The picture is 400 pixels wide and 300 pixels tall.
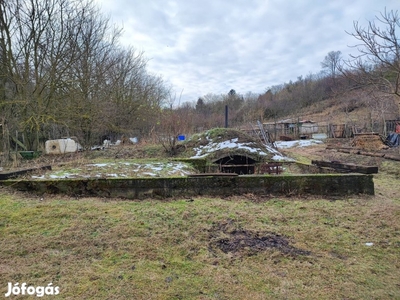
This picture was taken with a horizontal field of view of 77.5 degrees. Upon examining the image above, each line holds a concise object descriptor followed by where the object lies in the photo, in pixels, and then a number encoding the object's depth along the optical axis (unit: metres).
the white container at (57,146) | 11.55
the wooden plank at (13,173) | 4.85
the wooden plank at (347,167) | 5.31
